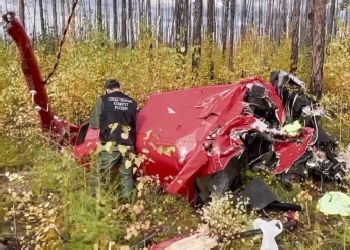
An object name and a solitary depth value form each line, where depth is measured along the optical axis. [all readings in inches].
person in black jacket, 193.9
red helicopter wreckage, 188.4
